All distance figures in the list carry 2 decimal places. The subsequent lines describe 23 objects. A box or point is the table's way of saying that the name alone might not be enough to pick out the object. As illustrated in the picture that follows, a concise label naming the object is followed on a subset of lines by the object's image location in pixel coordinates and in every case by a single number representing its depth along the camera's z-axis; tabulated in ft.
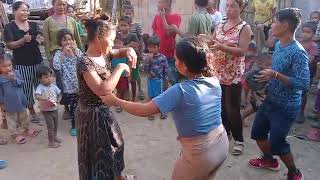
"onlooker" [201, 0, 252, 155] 12.89
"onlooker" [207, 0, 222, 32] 22.61
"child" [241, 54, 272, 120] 13.22
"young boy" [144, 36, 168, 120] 18.31
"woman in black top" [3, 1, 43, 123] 15.87
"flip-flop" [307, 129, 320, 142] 15.67
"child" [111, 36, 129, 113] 18.67
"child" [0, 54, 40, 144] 15.11
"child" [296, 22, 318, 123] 17.53
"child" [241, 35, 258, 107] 17.81
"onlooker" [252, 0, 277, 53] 24.08
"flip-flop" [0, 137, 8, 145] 15.64
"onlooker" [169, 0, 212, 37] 17.46
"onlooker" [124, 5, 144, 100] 20.10
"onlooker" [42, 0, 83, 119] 16.75
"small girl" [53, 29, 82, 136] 15.92
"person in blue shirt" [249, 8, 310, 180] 10.64
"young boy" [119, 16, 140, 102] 19.44
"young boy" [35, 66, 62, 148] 14.97
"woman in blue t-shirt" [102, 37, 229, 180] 7.52
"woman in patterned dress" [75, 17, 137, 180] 9.18
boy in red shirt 18.90
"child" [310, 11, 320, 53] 20.30
